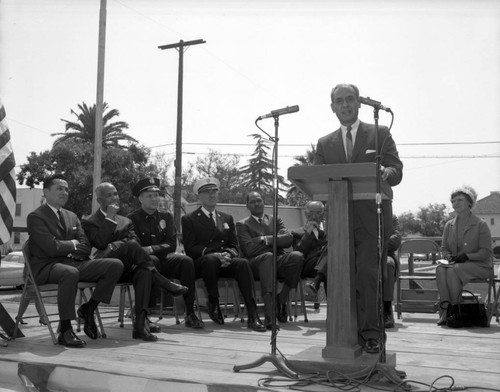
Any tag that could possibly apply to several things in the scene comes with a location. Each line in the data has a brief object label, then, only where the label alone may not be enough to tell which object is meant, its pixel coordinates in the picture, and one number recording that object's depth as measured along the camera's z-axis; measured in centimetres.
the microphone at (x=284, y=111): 361
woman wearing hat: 579
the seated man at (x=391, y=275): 551
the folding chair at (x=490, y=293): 578
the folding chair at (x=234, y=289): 595
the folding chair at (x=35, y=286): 464
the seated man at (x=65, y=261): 456
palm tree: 3209
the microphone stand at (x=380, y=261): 306
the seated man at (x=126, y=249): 489
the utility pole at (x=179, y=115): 2067
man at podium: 360
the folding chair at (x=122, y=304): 568
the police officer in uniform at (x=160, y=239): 559
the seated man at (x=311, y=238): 632
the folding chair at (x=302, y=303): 610
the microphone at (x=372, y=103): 325
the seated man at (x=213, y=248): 566
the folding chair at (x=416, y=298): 633
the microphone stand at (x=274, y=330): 326
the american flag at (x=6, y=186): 503
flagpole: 1268
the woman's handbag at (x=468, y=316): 557
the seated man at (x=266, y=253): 582
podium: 329
